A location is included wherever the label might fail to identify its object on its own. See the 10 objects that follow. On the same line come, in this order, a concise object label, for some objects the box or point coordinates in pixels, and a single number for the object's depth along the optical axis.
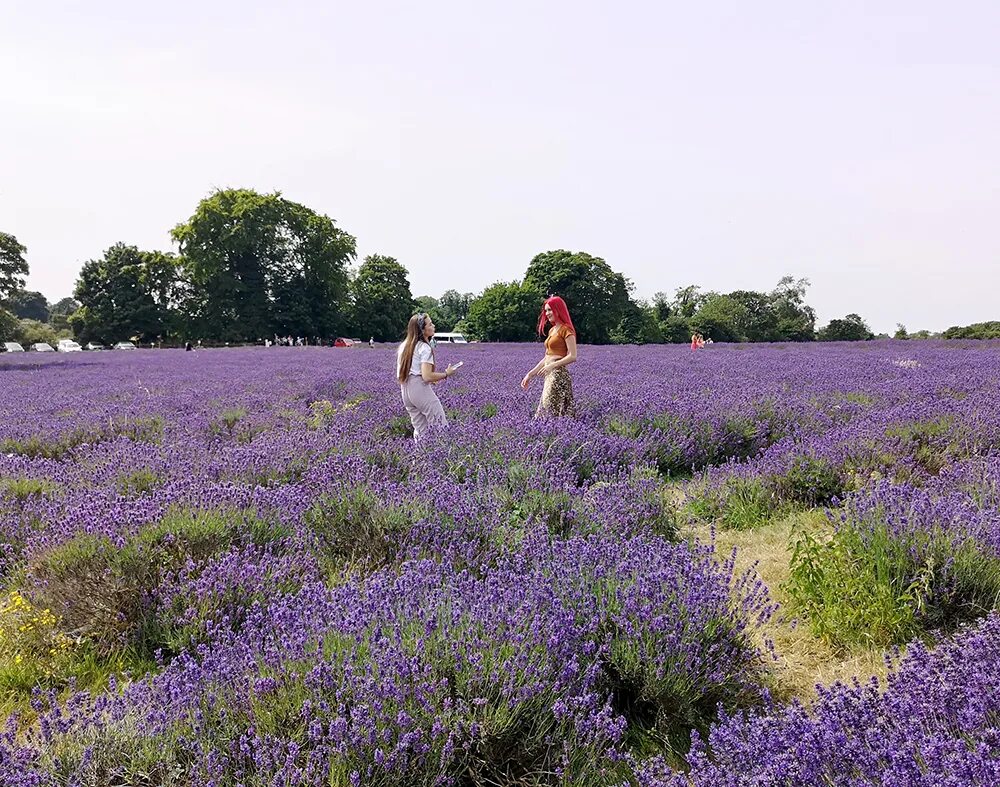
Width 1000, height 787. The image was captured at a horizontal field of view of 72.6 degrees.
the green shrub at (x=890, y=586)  2.56
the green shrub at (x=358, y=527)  3.15
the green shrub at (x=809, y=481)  4.32
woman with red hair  5.70
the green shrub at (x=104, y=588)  2.61
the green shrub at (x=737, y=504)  4.14
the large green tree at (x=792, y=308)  64.81
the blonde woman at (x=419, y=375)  5.38
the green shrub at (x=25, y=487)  3.77
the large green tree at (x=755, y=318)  58.44
